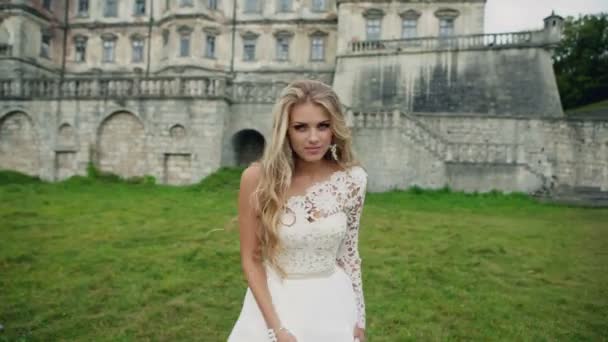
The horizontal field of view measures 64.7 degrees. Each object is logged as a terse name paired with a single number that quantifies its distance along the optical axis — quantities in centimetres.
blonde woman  280
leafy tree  3903
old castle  2009
